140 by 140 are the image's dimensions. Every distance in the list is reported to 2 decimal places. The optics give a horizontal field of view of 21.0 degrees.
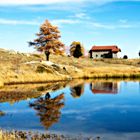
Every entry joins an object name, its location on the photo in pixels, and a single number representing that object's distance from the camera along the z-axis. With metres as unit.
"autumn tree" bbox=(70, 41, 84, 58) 151.88
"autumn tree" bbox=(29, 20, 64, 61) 92.19
